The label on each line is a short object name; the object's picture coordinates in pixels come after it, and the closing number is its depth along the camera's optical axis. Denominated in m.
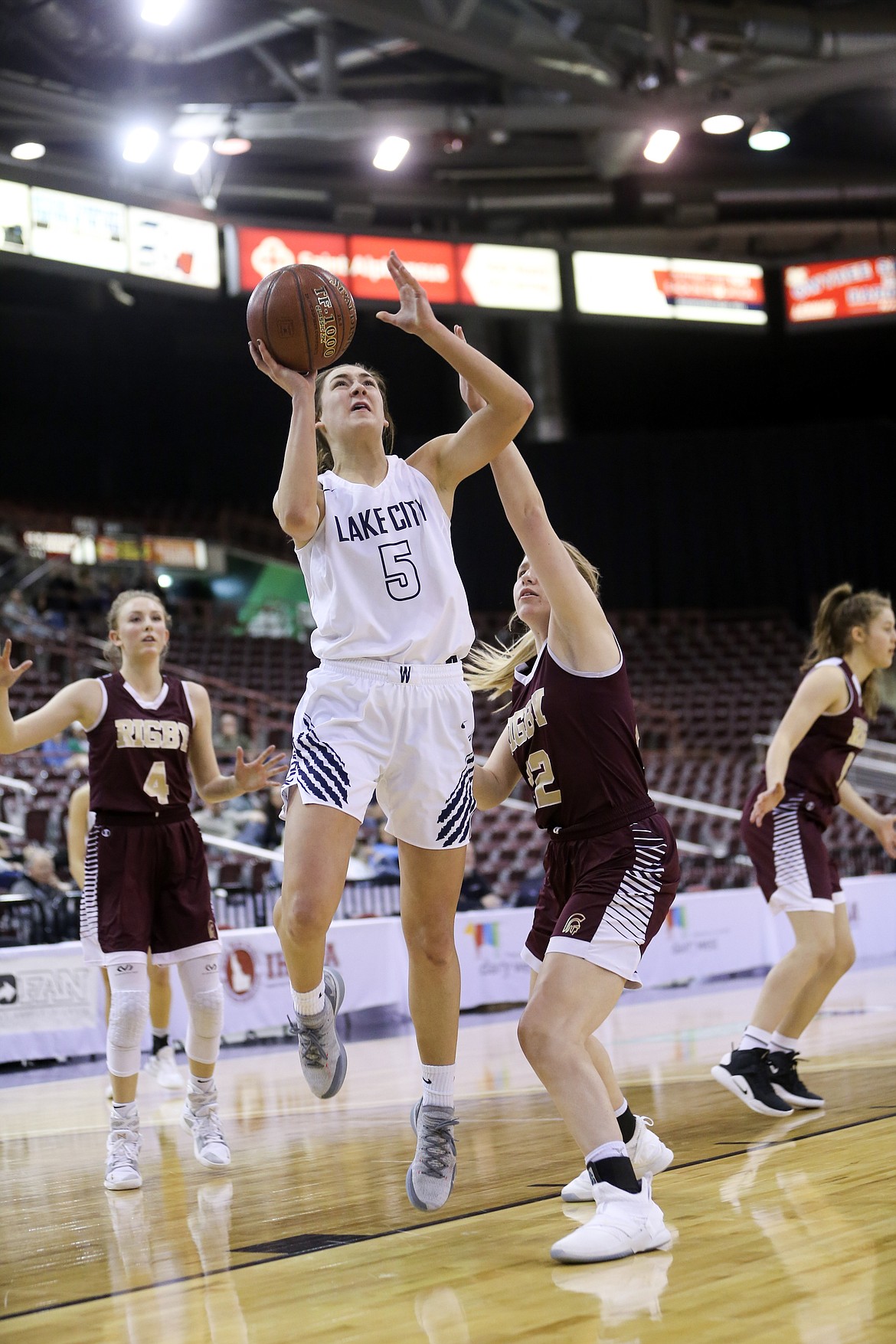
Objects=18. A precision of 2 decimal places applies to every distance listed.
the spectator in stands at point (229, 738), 13.62
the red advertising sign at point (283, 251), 16.44
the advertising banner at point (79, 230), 14.72
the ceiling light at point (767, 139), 15.44
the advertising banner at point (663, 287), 18.55
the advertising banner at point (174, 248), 15.56
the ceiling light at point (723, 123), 15.13
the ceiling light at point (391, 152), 16.03
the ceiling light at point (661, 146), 15.41
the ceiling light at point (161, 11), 12.57
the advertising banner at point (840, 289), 19.75
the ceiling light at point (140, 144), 14.98
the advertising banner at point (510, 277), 17.78
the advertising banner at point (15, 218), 14.37
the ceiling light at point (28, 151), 14.64
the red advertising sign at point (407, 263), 17.03
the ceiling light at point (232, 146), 15.75
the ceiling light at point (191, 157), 15.83
